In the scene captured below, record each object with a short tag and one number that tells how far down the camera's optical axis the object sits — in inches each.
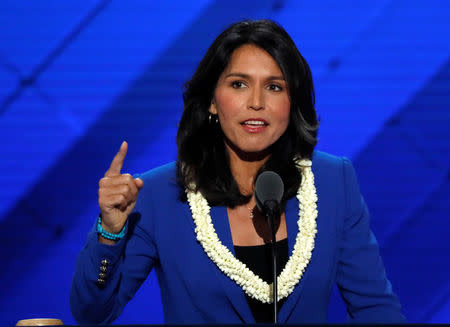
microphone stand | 314.2
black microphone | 314.3
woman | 322.5
